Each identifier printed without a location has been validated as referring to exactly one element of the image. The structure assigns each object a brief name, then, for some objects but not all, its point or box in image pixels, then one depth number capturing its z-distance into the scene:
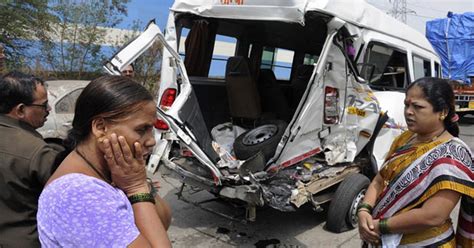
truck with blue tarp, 12.44
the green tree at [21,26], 10.03
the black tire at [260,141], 4.26
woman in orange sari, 1.91
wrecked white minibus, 3.73
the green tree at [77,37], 11.00
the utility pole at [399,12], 38.90
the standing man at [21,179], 1.84
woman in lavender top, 1.15
